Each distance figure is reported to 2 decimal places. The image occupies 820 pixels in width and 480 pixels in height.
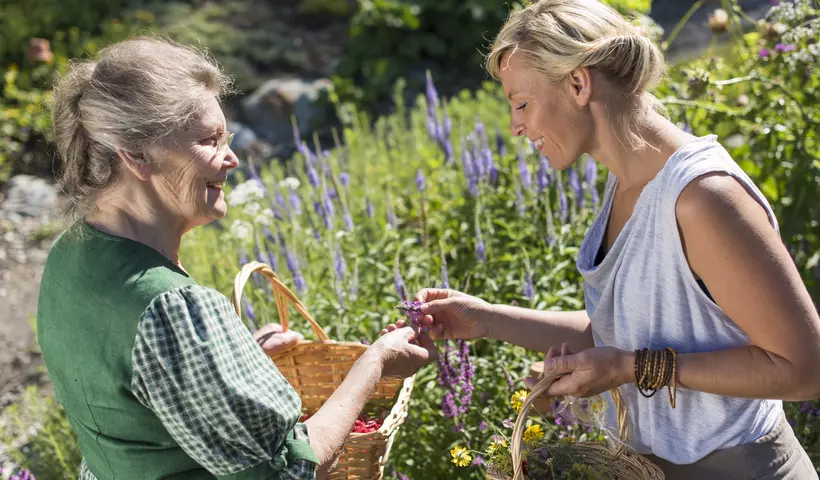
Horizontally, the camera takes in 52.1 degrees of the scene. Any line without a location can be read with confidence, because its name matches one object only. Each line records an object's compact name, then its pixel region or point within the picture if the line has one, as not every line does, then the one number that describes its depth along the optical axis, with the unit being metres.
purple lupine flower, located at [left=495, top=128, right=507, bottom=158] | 4.13
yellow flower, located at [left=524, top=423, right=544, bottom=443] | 2.22
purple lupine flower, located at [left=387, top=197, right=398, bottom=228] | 3.73
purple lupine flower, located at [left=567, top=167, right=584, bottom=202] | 3.61
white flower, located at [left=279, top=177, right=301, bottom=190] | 3.75
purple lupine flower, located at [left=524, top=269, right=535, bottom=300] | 3.07
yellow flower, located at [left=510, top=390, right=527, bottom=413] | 2.34
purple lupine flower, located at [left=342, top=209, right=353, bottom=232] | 3.71
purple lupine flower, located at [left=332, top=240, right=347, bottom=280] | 3.33
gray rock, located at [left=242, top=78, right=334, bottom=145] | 7.51
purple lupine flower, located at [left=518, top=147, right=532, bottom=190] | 3.62
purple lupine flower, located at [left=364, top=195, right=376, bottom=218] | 3.90
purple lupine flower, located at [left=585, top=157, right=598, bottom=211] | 3.60
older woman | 1.71
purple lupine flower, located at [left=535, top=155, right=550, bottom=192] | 3.64
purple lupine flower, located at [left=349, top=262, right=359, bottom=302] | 3.27
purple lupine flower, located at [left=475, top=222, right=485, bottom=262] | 3.33
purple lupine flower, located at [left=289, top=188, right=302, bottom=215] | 4.04
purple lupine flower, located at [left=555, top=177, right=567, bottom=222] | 3.49
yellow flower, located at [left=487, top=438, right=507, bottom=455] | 2.08
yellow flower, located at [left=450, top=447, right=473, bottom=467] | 2.24
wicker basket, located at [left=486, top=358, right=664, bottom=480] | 1.83
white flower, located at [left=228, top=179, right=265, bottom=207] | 3.62
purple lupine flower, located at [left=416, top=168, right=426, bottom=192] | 3.86
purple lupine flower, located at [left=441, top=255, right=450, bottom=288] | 2.94
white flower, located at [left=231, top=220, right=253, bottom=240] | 3.62
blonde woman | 1.74
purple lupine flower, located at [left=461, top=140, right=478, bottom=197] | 3.77
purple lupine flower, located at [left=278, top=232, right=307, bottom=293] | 3.44
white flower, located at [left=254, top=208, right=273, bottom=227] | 3.67
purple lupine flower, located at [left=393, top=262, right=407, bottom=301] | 3.03
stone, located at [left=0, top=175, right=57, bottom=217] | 6.50
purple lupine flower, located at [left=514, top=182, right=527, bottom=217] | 3.63
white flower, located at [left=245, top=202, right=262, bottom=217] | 3.65
